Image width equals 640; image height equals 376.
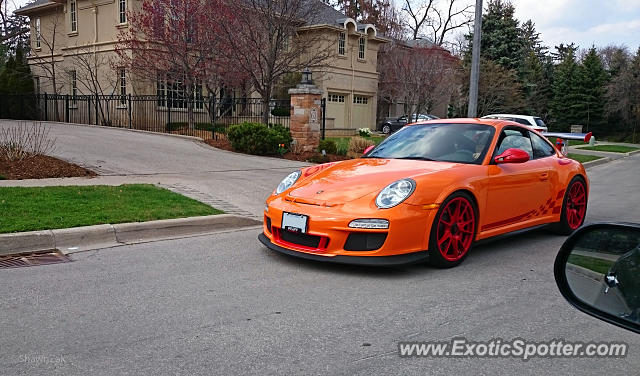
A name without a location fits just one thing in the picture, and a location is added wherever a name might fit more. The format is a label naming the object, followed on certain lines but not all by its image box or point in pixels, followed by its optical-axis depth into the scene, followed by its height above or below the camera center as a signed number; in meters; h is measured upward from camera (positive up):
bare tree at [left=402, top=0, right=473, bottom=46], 50.38 +9.46
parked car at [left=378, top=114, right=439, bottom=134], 34.94 +0.14
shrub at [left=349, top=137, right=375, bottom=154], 16.58 -0.64
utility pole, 13.48 +1.33
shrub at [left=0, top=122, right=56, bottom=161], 10.27 -0.71
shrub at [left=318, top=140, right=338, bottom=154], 16.02 -0.69
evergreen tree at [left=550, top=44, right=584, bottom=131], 44.12 +2.73
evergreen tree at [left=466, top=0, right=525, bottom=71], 41.72 +6.88
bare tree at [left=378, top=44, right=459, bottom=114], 32.12 +3.04
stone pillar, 15.80 +0.20
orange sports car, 5.03 -0.71
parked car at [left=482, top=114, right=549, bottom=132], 27.37 +0.42
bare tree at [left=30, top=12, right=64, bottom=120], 29.75 +3.56
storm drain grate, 5.38 -1.45
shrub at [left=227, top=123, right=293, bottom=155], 15.30 -0.48
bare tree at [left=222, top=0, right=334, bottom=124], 17.80 +2.80
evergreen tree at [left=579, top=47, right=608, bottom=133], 43.62 +3.02
